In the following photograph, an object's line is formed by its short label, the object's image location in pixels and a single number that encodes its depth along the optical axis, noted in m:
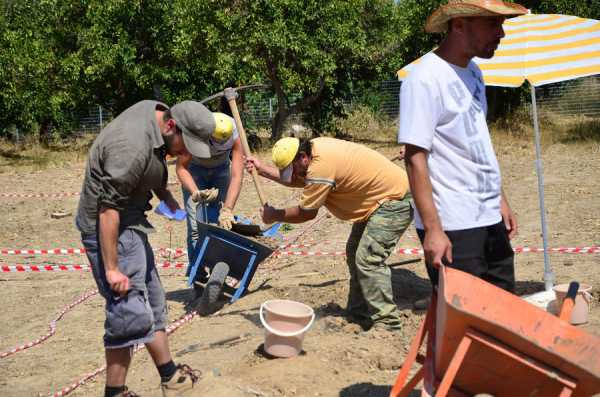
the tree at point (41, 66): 22.50
